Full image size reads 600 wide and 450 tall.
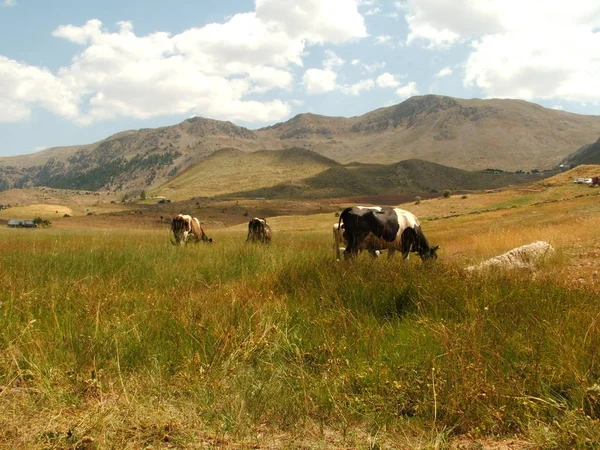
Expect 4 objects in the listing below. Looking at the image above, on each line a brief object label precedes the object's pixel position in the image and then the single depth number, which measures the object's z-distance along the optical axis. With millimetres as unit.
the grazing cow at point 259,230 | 20172
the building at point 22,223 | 56512
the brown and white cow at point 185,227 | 19781
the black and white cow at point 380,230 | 11750
